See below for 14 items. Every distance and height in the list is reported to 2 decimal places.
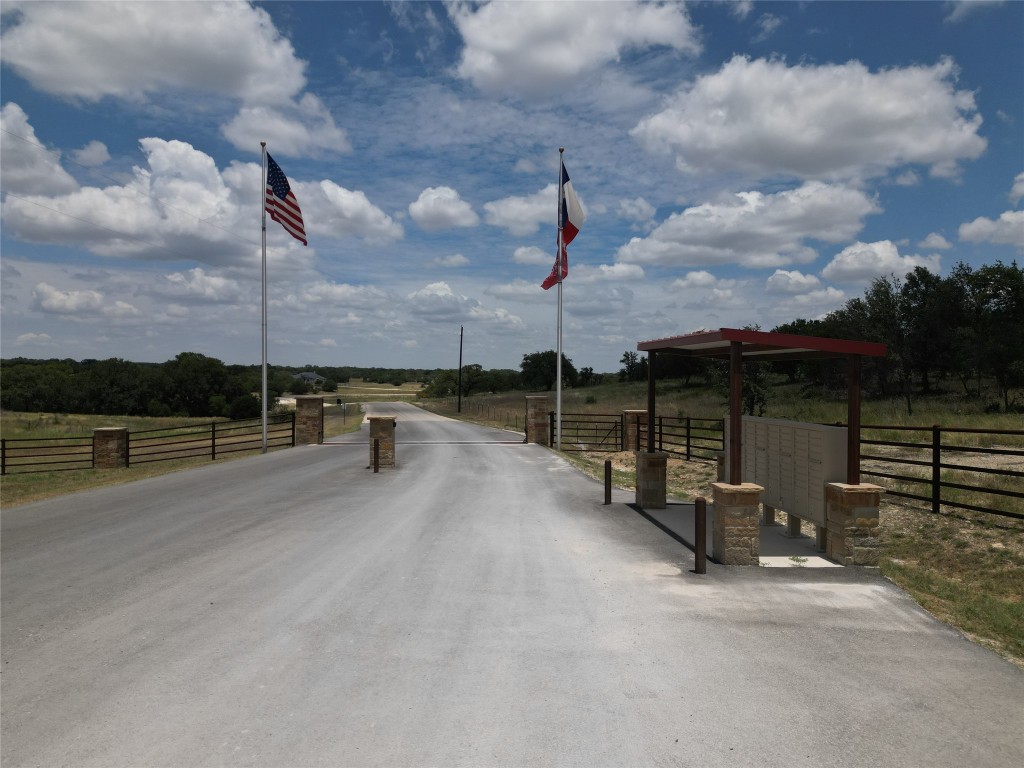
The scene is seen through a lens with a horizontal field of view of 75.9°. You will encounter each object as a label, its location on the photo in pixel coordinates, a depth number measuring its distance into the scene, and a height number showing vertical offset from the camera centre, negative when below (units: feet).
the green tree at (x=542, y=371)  350.43 +9.39
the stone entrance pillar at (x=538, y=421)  87.04 -4.42
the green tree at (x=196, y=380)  266.16 +2.25
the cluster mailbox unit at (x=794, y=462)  28.45 -3.46
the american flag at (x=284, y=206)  76.74 +21.14
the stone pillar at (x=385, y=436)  61.98 -4.63
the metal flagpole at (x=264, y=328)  79.46 +7.17
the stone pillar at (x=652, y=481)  40.52 -5.73
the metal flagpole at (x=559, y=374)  79.92 +1.76
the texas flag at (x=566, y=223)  77.30 +19.59
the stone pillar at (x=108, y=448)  70.08 -6.71
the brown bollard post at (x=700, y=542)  26.50 -6.27
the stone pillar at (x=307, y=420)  89.15 -4.60
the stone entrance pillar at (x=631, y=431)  80.02 -5.30
